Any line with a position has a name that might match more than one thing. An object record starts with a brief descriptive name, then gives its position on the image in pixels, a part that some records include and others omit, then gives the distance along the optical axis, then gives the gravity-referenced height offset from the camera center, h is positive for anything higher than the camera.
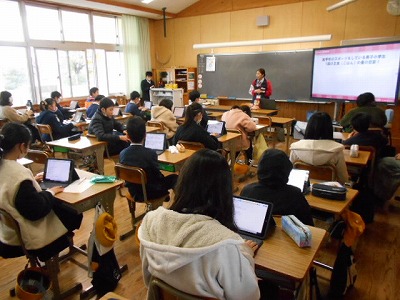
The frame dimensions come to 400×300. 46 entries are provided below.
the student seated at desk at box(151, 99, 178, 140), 5.08 -0.57
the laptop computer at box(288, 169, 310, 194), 2.20 -0.69
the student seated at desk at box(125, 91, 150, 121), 6.50 -0.51
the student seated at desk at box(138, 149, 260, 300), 1.01 -0.53
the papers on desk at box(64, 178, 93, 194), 2.31 -0.79
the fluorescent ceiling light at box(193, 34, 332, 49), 6.88 +1.00
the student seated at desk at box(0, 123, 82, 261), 1.82 -0.76
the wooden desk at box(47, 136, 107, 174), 3.85 -0.78
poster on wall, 8.85 +0.54
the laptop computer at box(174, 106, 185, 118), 6.63 -0.61
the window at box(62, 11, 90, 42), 8.04 +1.51
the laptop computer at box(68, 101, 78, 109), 7.35 -0.50
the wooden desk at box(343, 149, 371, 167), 2.87 -0.73
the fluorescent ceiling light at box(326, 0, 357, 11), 5.32 +1.38
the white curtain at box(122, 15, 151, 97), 9.30 +1.04
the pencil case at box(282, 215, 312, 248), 1.45 -0.71
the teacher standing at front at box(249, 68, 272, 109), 6.95 -0.12
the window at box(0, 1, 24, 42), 6.87 +1.36
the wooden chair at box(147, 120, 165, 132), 4.99 -0.68
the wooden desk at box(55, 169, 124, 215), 2.17 -0.81
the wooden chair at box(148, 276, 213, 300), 1.05 -0.73
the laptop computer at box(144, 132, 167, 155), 3.57 -0.68
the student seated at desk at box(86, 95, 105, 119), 6.18 -0.54
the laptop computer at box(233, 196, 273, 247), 1.54 -0.68
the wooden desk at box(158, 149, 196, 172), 3.11 -0.78
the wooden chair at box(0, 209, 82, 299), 1.86 -1.25
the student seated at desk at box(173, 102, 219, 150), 3.73 -0.59
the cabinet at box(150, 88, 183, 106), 9.28 -0.37
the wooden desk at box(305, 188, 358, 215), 1.93 -0.79
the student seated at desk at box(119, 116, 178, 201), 2.75 -0.69
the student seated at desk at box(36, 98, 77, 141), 5.18 -0.71
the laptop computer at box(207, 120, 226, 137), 4.35 -0.65
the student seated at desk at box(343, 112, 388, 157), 3.27 -0.57
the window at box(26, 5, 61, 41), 7.35 +1.46
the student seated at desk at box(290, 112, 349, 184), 2.54 -0.54
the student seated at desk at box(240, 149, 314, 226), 1.75 -0.61
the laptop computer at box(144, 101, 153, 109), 7.61 -0.54
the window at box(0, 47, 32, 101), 7.02 +0.22
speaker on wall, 7.75 +1.55
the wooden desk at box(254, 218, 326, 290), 1.30 -0.78
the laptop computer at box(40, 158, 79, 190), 2.48 -0.73
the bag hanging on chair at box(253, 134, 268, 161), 4.75 -0.98
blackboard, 7.39 +0.24
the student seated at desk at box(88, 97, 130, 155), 4.19 -0.61
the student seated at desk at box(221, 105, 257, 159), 4.63 -0.60
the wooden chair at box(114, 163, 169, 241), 2.64 -0.83
